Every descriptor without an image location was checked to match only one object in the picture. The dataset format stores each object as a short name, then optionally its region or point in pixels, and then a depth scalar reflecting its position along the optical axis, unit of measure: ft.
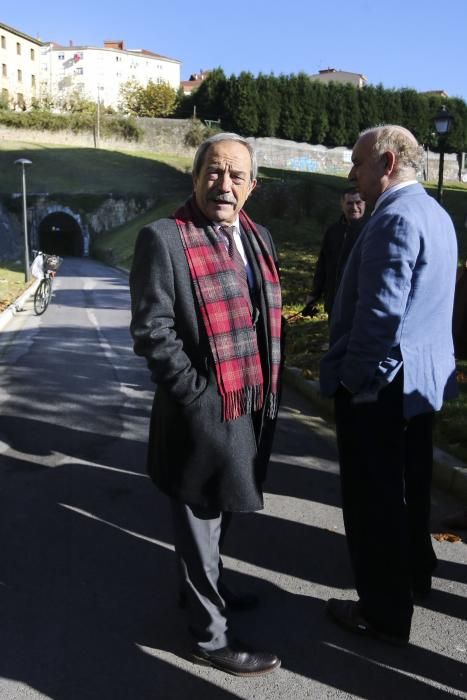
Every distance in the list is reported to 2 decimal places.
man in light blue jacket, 8.77
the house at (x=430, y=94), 233.19
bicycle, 48.49
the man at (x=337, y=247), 16.93
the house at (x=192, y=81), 376.89
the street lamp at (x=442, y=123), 51.49
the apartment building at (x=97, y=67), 334.03
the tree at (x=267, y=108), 211.00
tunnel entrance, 162.40
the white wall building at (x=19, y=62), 262.26
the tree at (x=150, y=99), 240.73
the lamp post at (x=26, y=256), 75.00
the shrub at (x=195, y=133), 203.21
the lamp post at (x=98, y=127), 201.98
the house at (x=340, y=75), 319.88
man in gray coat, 8.37
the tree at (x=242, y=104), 211.00
